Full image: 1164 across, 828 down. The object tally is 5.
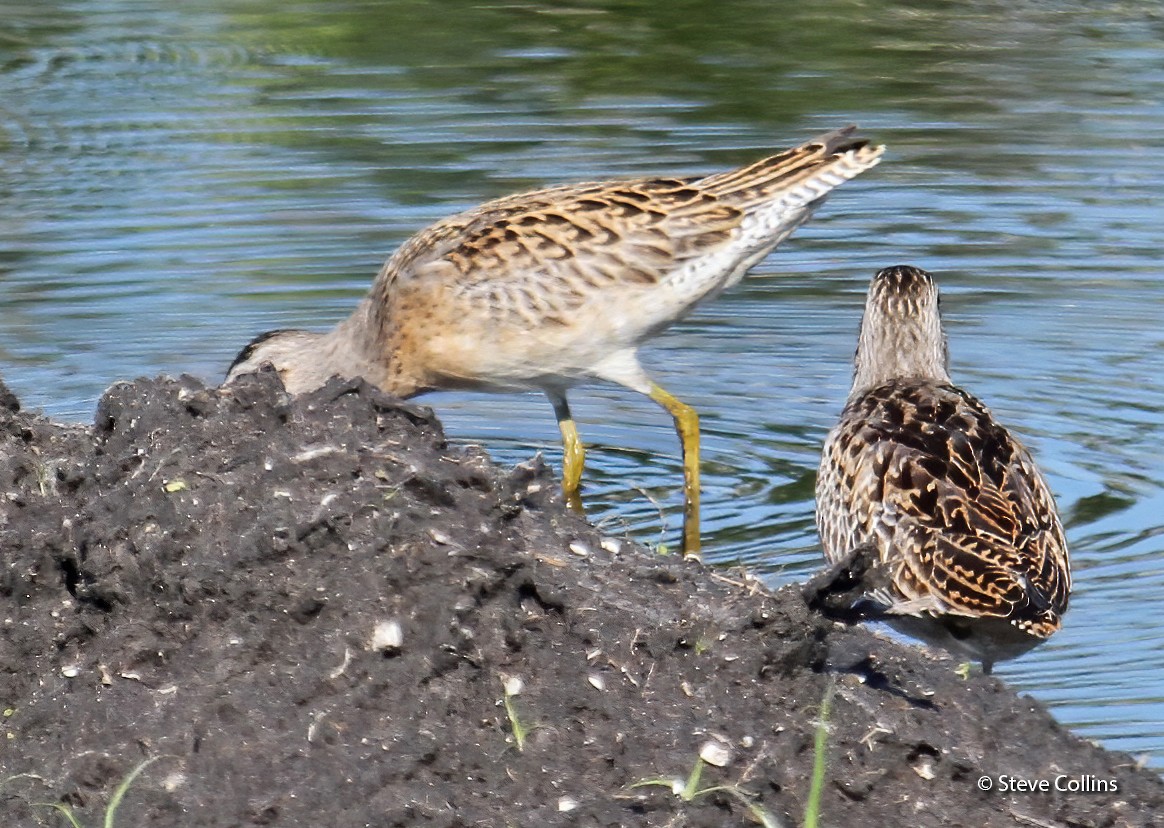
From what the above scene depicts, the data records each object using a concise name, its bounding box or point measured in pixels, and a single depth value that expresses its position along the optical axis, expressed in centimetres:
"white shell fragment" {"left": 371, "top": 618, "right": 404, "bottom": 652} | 963
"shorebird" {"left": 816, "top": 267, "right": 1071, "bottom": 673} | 1237
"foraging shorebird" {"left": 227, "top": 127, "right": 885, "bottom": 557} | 1759
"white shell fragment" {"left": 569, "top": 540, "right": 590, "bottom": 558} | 1084
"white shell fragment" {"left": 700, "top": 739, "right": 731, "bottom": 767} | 935
